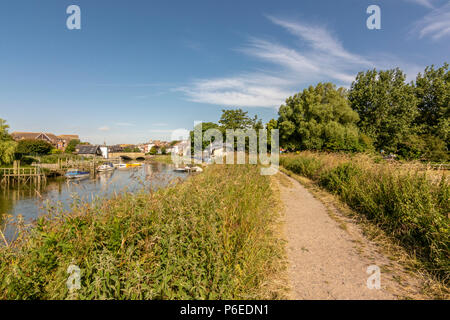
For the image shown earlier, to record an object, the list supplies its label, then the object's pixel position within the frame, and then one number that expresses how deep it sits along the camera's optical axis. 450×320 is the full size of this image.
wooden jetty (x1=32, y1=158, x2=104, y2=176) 39.47
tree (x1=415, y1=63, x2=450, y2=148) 24.55
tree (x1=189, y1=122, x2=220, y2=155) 66.62
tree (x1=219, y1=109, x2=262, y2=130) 51.28
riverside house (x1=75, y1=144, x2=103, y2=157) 74.67
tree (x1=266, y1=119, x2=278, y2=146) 35.42
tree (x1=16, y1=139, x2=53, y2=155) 53.53
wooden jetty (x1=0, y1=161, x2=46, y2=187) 31.66
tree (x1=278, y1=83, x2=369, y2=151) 23.80
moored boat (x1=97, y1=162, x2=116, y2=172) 50.73
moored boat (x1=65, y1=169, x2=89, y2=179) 35.83
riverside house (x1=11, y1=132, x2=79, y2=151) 87.54
